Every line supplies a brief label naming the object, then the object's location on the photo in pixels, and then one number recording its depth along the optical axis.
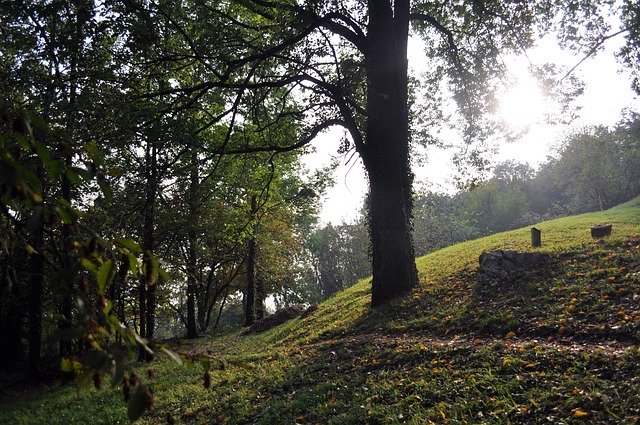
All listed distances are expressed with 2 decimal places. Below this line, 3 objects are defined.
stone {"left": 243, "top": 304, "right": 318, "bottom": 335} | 20.56
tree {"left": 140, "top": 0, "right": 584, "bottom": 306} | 9.70
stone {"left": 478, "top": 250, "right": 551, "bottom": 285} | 10.54
